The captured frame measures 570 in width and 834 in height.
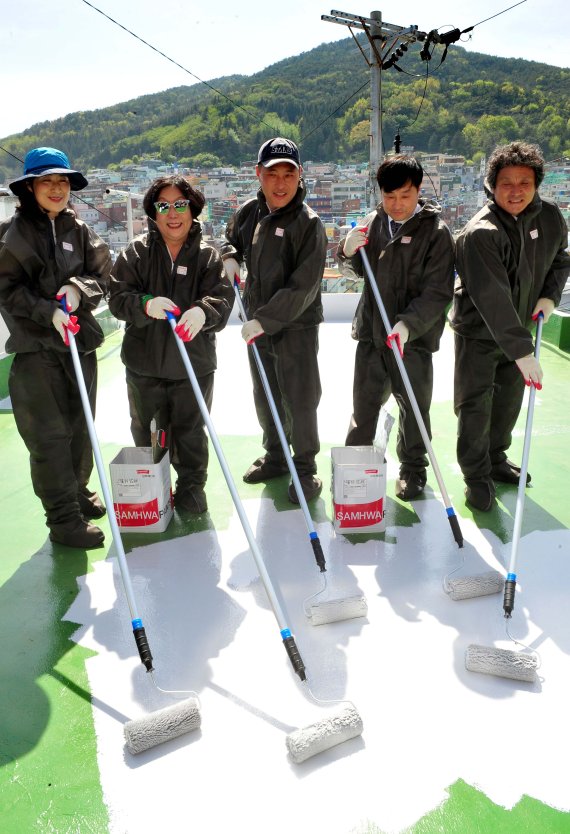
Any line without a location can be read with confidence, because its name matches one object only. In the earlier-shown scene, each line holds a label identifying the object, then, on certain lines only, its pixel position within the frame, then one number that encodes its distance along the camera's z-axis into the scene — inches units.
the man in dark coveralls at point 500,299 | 104.5
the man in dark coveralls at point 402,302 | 108.7
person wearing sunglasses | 104.8
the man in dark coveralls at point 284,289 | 112.0
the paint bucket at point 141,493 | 108.8
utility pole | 434.3
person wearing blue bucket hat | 99.8
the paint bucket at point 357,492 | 107.7
